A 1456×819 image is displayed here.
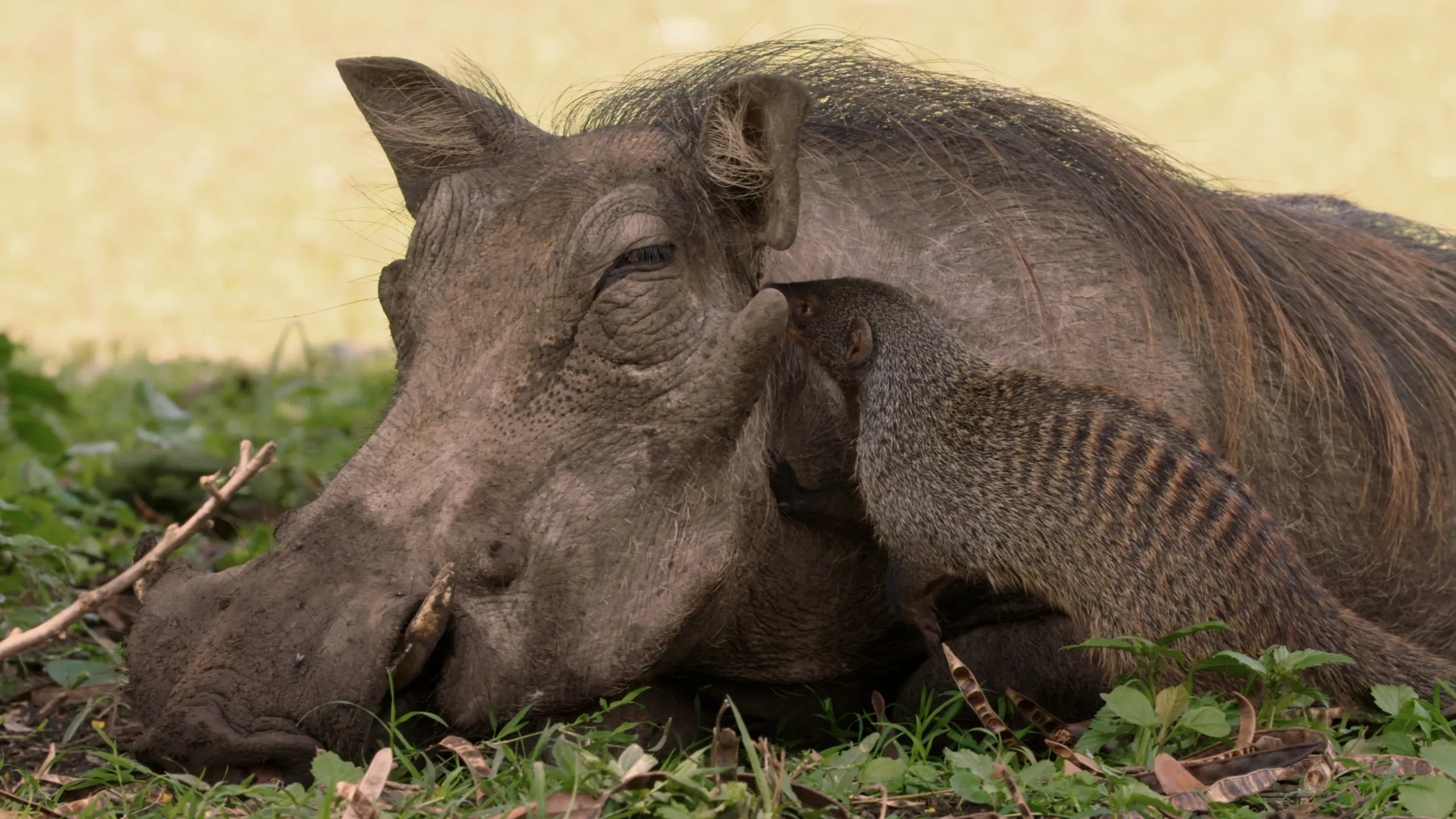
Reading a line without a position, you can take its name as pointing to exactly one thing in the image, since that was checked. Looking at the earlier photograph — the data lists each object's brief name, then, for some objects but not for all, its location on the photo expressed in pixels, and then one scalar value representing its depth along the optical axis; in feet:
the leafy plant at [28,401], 33.76
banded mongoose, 19.45
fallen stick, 20.03
